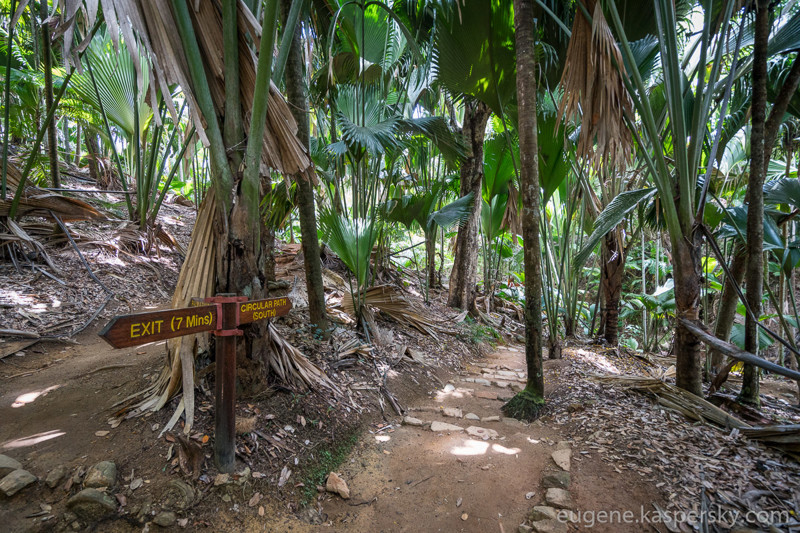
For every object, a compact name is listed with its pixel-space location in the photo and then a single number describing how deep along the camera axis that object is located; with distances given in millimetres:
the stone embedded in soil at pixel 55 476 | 1717
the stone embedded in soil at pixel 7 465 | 1735
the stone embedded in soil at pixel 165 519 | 1648
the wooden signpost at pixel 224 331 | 1731
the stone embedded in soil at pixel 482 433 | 2840
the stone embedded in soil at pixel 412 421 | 3068
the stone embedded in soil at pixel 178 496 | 1731
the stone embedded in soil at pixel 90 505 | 1622
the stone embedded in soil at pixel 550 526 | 1843
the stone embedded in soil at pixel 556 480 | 2150
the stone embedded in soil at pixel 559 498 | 1993
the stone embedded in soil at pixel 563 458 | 2332
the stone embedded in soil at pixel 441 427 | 2986
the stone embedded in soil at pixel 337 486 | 2174
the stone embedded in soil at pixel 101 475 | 1728
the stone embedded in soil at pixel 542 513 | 1926
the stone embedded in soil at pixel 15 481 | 1641
